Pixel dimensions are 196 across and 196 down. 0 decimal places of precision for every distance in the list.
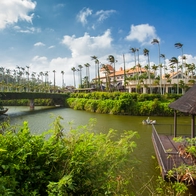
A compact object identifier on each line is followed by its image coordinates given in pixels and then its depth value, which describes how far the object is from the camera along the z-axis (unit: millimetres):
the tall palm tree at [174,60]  35812
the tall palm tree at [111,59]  46406
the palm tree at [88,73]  63312
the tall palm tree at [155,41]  36438
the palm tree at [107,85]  47425
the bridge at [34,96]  32656
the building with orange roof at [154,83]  36809
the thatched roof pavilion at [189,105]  6963
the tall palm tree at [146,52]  39656
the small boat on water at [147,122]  20503
